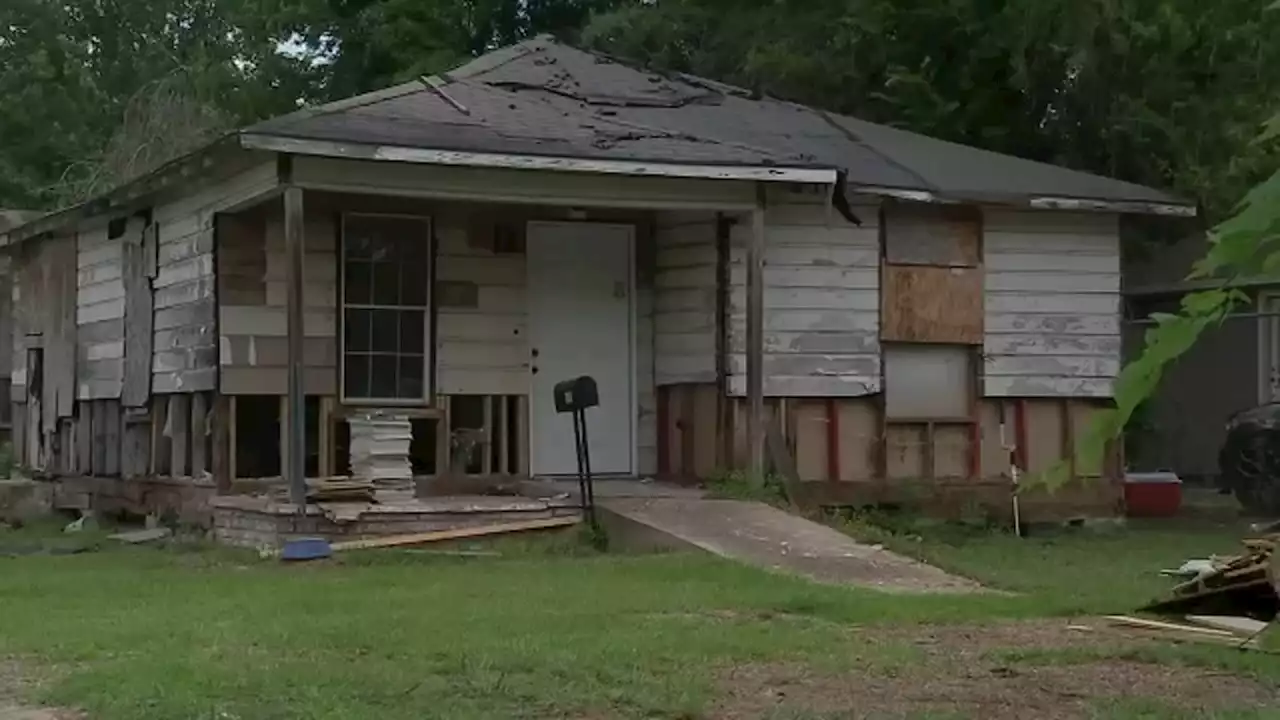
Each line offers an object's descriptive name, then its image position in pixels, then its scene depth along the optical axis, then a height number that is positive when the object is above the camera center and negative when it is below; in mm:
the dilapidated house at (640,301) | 13516 +977
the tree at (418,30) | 24391 +5669
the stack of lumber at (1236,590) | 8148 -813
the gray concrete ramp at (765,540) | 10523 -795
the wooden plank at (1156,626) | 7851 -958
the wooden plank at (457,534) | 11805 -783
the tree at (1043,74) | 17516 +3695
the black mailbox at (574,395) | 12180 +176
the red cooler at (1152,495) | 16641 -718
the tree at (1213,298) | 3264 +243
